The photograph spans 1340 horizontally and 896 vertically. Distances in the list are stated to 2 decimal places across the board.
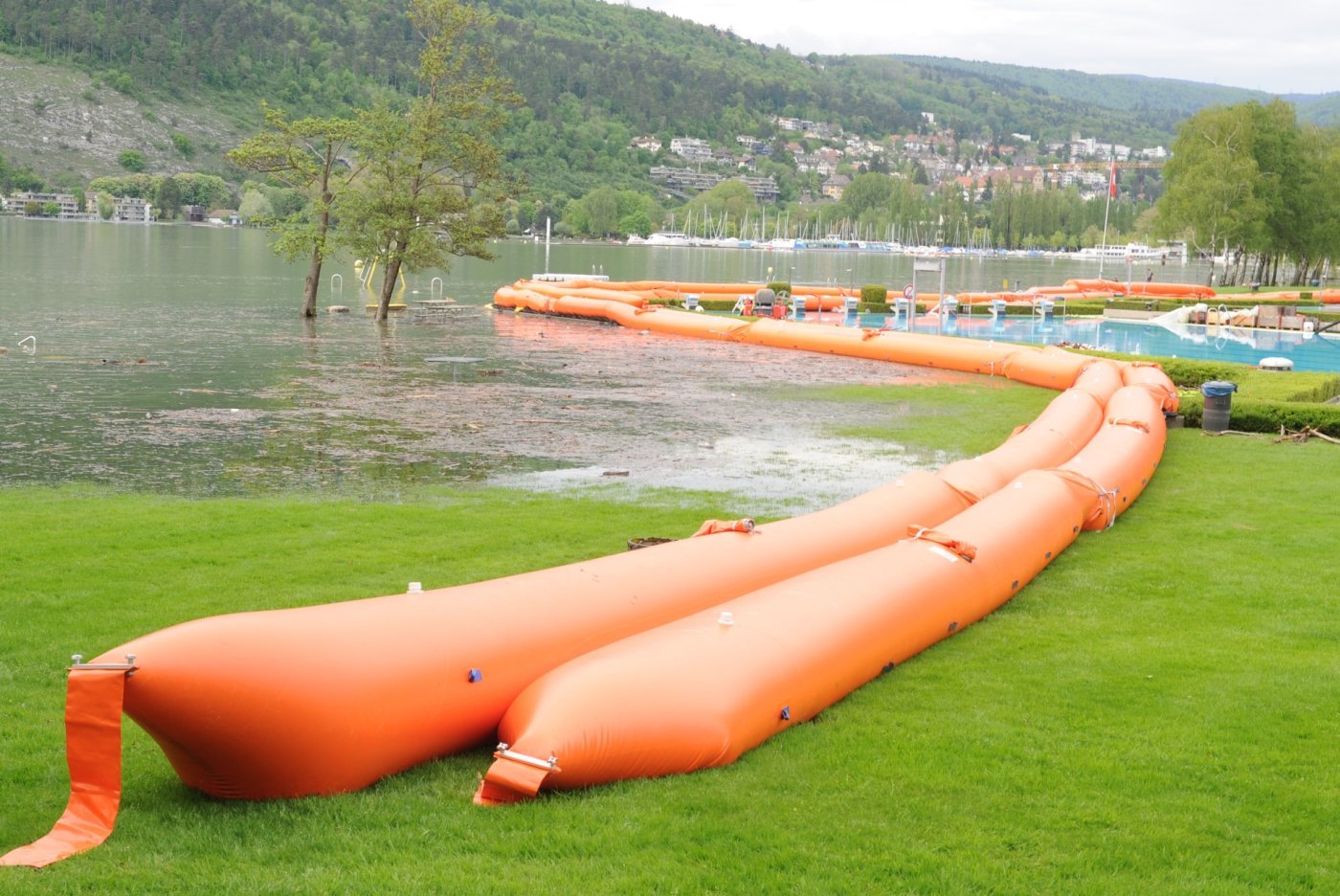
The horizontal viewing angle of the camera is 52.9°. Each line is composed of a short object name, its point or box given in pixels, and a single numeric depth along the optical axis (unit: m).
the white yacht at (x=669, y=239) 193.62
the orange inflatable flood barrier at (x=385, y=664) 5.59
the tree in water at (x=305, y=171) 37.25
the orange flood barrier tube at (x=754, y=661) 6.40
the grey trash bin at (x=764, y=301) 43.88
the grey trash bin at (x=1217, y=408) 19.91
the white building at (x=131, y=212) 174.88
